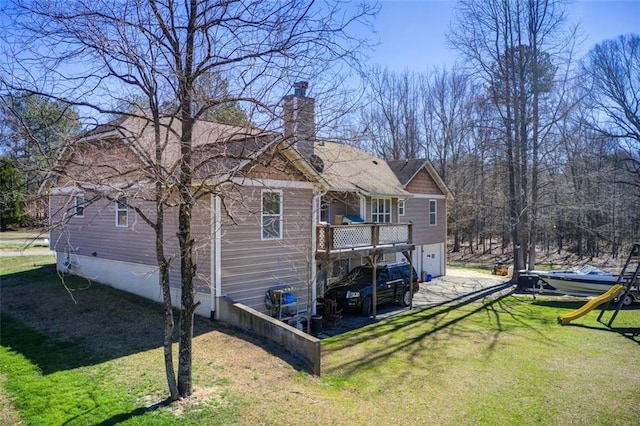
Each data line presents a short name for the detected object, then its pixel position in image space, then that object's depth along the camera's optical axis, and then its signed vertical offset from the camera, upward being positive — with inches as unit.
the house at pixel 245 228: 268.2 -17.1
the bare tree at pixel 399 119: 1566.2 +365.1
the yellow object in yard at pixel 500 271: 1035.1 -142.8
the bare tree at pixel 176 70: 235.3 +87.7
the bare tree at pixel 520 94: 898.1 +262.7
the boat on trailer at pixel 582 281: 690.2 -115.3
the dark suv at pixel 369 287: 594.5 -110.7
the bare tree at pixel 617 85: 1130.0 +363.4
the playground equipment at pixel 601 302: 523.9 -120.2
